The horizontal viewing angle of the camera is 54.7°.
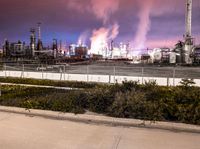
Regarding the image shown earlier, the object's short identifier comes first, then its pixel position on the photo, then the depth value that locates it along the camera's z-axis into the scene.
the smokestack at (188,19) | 33.72
